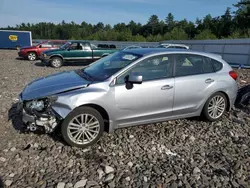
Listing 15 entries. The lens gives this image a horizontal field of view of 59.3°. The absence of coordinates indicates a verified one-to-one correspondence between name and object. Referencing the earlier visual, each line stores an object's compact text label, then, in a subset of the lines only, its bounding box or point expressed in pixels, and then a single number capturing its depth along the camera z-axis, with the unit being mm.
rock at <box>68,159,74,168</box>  3211
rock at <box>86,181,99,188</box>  2811
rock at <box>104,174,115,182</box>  2925
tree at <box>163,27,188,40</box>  44906
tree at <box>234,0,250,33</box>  48666
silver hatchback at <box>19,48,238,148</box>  3498
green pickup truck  13297
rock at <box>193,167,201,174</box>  3135
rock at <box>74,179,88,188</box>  2787
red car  16906
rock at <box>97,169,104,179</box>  3007
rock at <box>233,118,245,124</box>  4905
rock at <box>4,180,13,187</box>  2760
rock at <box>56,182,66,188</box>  2768
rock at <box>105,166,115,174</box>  3098
